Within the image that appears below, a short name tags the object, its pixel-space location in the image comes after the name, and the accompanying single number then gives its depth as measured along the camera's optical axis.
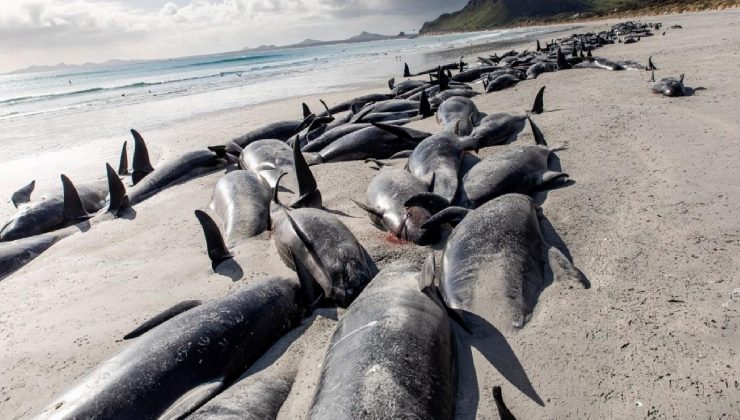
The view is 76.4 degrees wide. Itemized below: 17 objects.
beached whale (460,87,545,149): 7.19
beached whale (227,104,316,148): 9.91
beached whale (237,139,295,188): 6.98
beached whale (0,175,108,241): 6.74
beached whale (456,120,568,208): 4.91
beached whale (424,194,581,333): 3.23
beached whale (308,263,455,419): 2.20
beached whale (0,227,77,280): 5.52
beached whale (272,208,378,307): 3.79
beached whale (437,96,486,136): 8.18
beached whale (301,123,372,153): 8.54
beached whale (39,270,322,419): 2.71
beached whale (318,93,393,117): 12.57
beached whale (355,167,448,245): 4.48
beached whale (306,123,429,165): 7.62
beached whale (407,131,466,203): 5.19
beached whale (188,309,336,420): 2.62
